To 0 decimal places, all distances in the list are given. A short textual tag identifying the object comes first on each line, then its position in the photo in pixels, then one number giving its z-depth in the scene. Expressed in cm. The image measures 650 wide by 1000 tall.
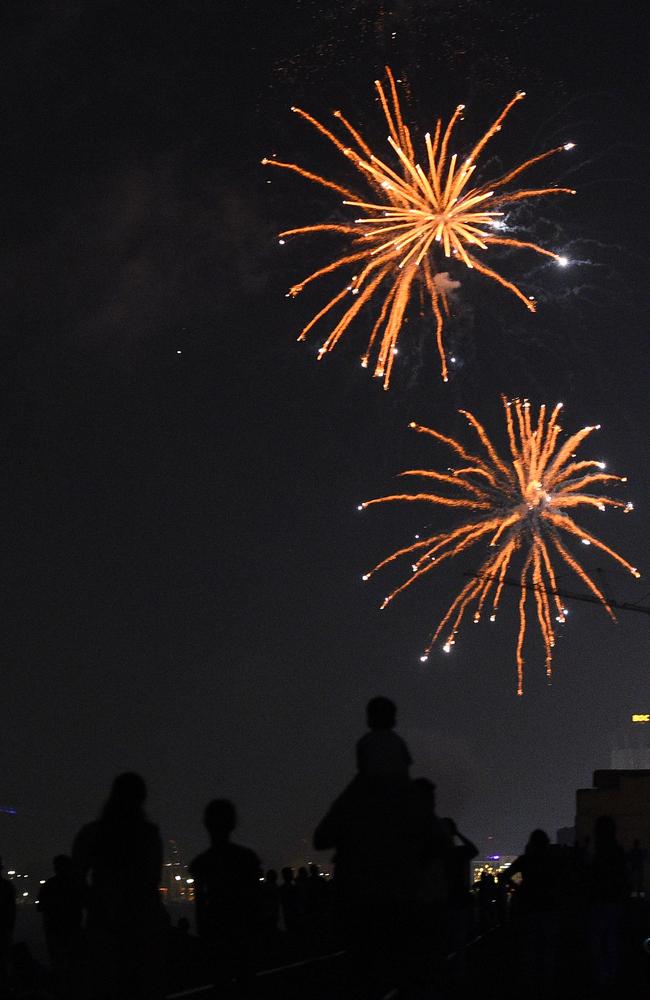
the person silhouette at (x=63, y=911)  1531
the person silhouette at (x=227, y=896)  1058
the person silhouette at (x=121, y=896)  985
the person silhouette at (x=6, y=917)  1358
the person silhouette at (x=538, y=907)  1631
